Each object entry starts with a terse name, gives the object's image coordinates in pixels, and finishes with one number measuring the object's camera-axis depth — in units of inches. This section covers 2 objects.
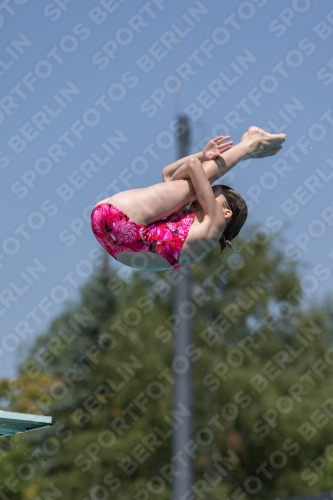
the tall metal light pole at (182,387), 712.4
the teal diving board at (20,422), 431.2
